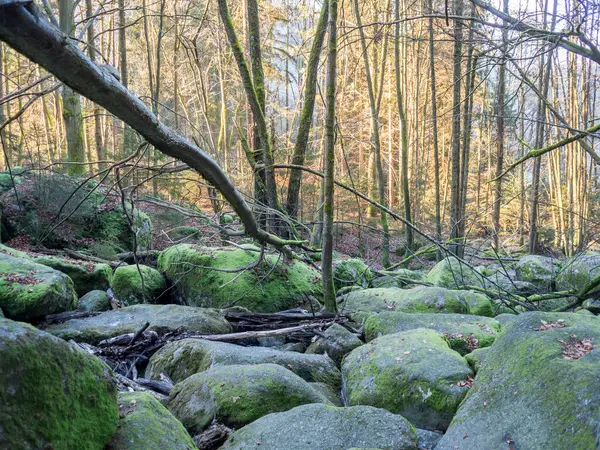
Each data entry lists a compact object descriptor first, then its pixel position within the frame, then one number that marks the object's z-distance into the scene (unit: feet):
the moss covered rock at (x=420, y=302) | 19.24
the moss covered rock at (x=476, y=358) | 11.94
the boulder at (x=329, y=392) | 12.63
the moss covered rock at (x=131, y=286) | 21.68
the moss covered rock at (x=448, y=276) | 27.25
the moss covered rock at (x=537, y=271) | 31.37
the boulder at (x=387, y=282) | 28.04
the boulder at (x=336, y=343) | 15.33
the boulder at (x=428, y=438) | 9.82
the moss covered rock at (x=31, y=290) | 15.33
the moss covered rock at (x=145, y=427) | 6.43
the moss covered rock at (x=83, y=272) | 20.47
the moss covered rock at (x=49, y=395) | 5.12
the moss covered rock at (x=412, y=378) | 10.99
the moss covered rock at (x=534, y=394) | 7.20
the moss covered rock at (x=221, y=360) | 12.95
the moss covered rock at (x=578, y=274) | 26.68
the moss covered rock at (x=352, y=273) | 25.94
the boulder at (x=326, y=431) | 8.58
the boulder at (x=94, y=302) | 19.07
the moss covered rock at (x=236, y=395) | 10.01
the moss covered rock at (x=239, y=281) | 21.17
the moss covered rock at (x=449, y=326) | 14.62
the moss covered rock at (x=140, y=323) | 15.47
